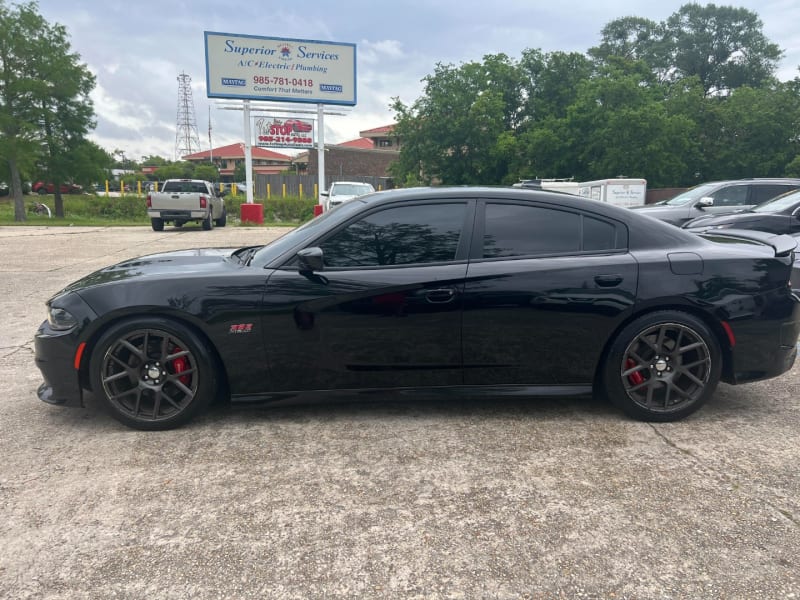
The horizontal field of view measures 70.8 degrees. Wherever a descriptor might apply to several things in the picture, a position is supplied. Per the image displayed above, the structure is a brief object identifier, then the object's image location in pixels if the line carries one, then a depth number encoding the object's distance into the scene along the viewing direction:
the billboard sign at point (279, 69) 23.12
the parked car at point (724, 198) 11.23
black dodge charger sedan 3.30
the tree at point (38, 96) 23.45
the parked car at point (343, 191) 17.84
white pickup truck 18.52
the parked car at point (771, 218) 8.05
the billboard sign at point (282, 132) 24.77
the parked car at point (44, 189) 42.13
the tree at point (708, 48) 54.31
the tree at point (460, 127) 32.53
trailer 20.31
